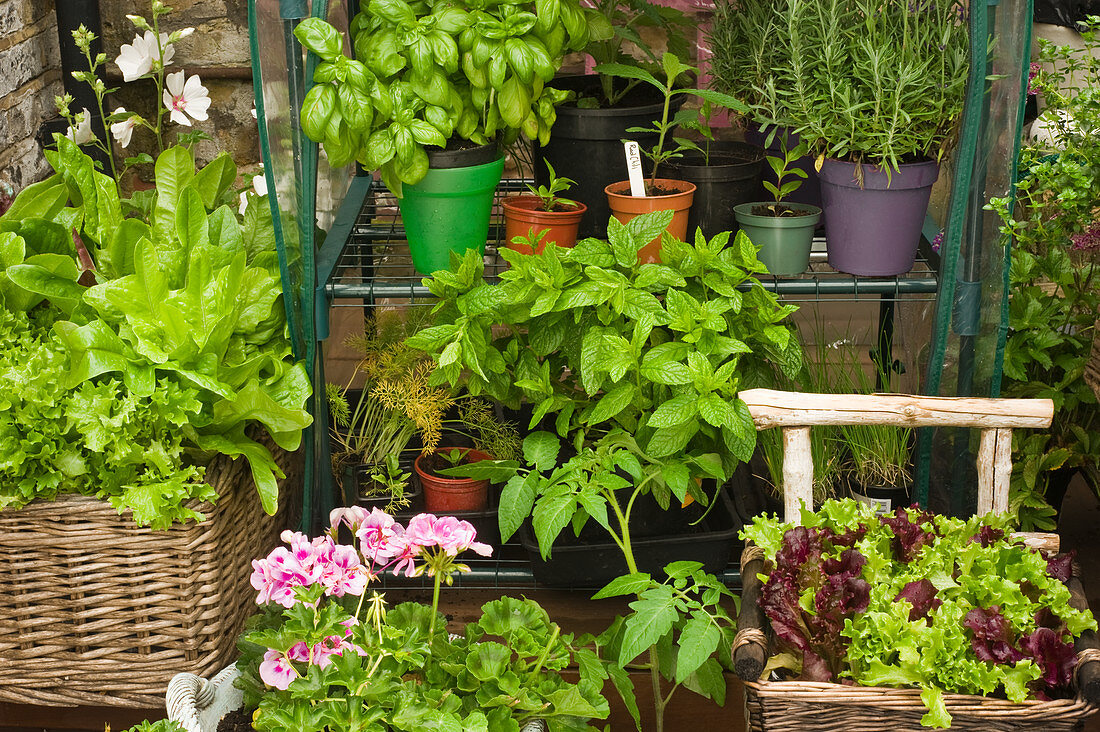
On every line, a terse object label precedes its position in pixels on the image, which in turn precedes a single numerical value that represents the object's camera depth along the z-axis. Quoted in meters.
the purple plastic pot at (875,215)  2.56
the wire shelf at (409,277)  2.60
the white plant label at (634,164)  2.58
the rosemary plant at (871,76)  2.52
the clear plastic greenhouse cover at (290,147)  2.48
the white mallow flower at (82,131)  2.64
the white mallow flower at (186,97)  2.70
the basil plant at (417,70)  2.48
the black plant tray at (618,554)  2.63
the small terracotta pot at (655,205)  2.58
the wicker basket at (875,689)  2.23
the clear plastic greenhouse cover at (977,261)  2.48
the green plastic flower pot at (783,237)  2.59
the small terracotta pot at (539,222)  2.62
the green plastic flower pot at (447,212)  2.57
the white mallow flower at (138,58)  2.65
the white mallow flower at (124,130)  2.65
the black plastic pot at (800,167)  2.75
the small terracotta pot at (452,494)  2.71
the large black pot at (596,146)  2.64
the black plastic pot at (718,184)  2.63
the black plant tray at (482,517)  2.71
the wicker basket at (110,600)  2.46
